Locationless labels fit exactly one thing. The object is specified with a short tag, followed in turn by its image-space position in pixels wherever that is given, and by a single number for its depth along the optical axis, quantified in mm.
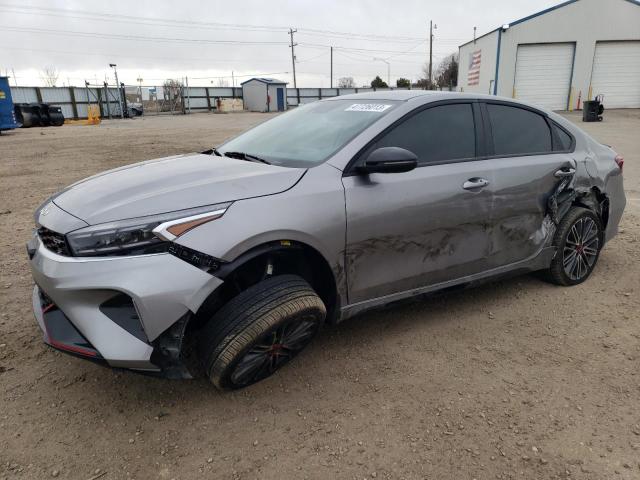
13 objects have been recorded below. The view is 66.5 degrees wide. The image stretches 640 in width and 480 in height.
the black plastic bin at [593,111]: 22422
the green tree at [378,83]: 67638
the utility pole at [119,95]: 36512
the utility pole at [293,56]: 69612
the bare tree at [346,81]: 79738
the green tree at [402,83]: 63188
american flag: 33250
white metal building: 28516
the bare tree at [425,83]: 51469
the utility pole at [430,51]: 51544
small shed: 44094
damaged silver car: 2229
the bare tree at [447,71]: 62412
